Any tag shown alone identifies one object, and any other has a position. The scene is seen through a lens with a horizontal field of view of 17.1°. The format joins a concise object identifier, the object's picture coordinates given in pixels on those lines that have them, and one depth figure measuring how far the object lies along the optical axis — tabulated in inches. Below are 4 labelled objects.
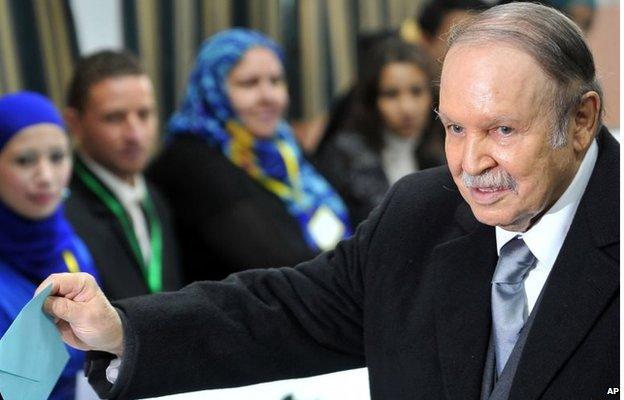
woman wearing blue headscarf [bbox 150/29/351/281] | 279.5
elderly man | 127.2
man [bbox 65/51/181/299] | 255.9
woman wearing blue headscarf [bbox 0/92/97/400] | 211.0
